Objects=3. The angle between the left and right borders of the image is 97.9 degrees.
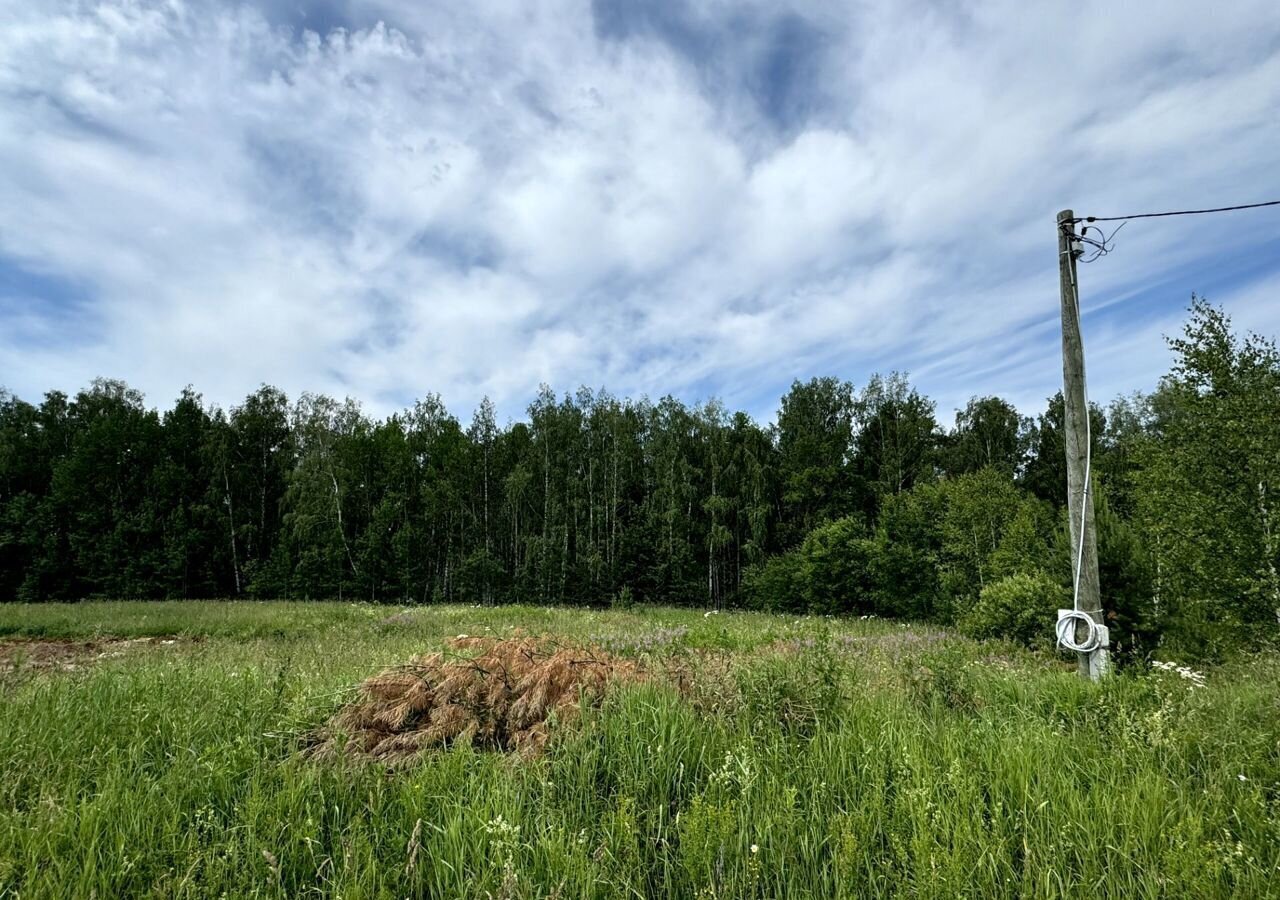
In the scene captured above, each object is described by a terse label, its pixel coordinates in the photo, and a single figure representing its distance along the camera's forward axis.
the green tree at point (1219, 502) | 10.03
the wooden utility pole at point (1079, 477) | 5.11
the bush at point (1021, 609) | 9.81
